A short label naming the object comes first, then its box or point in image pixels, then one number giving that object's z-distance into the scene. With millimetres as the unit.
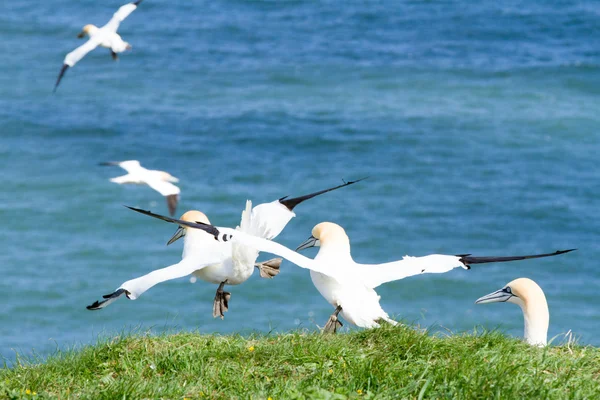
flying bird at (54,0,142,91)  30437
